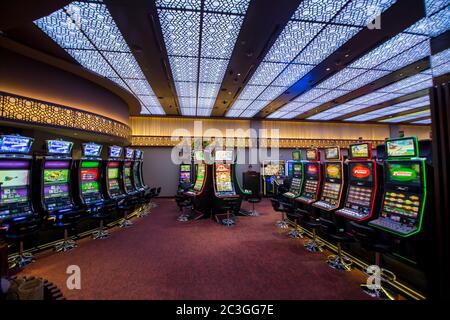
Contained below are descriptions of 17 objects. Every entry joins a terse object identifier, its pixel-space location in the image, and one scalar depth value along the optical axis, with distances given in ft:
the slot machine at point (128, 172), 19.41
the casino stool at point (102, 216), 13.84
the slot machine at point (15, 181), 9.63
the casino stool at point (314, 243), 11.78
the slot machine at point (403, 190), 8.05
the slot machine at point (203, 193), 19.49
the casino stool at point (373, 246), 7.89
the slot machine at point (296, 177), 16.65
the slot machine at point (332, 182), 12.59
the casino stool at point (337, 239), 9.56
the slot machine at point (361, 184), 10.23
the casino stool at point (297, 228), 13.12
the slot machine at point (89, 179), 13.91
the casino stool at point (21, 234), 9.26
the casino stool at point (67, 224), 11.42
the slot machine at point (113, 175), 16.38
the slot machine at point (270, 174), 32.32
